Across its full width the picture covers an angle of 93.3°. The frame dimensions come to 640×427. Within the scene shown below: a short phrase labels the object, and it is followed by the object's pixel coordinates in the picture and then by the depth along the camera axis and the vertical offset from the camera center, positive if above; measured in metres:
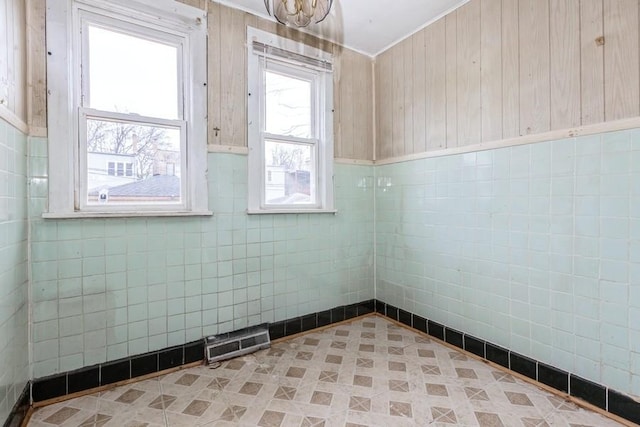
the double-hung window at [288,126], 2.35 +0.73
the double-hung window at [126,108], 1.71 +0.67
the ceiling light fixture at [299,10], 1.41 +0.97
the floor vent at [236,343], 2.12 -0.95
